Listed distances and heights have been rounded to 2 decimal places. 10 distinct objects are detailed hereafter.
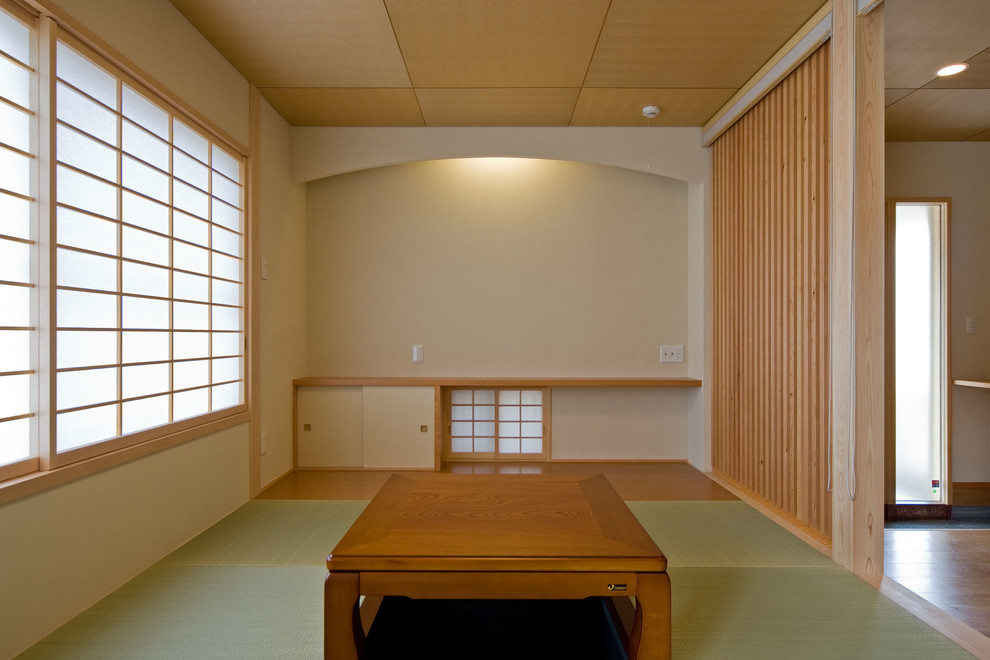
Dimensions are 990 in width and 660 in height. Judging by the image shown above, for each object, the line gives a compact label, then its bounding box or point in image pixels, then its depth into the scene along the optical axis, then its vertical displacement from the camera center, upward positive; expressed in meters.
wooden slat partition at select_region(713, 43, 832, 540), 2.74 +0.21
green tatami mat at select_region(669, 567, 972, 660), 1.81 -1.00
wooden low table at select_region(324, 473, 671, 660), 1.48 -0.62
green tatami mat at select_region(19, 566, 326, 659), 1.79 -1.00
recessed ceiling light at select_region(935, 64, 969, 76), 3.03 +1.45
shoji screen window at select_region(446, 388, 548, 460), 4.46 -0.71
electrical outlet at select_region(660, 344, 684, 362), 4.41 -0.12
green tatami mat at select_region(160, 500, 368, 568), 2.50 -1.00
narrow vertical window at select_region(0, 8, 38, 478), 1.78 +0.27
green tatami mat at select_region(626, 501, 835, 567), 2.51 -0.99
